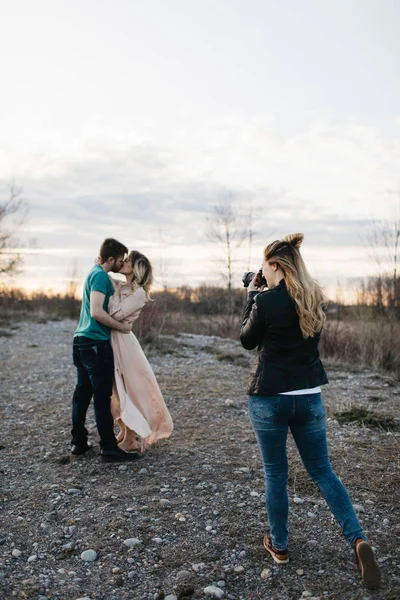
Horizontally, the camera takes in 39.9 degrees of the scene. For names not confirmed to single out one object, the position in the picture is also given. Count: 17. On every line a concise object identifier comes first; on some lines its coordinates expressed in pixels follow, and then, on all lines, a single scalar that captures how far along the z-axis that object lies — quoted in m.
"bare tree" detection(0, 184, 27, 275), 31.84
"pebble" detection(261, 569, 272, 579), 3.68
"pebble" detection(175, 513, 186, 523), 4.53
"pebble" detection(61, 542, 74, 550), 4.12
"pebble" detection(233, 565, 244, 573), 3.75
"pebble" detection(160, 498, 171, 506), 4.79
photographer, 3.41
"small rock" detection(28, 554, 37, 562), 3.97
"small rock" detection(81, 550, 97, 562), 3.95
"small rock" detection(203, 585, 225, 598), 3.47
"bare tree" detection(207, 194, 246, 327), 25.32
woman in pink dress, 5.73
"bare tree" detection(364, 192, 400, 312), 16.77
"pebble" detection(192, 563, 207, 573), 3.78
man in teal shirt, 5.56
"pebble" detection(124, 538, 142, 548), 4.11
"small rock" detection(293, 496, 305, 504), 4.86
